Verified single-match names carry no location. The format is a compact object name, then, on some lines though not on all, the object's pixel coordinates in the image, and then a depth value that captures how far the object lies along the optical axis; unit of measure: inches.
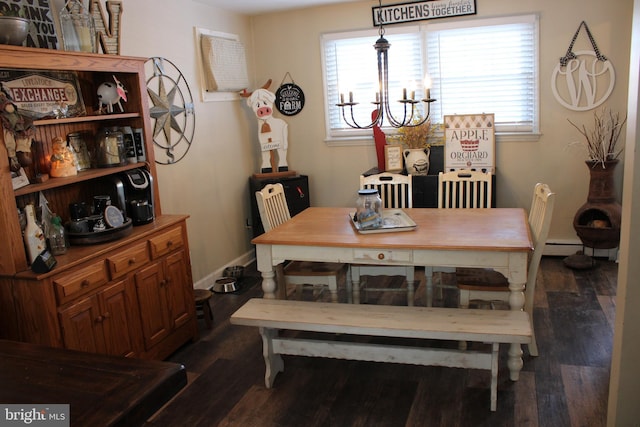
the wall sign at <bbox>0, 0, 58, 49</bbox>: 109.3
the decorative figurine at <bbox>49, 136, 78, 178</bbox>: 113.3
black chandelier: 124.4
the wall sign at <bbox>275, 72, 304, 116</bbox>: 211.8
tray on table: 122.8
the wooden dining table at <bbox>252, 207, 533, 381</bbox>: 109.0
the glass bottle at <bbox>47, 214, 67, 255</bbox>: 106.7
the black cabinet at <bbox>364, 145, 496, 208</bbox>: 185.0
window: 185.8
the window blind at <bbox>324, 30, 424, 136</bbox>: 197.3
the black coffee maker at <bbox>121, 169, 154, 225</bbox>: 128.6
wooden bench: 102.8
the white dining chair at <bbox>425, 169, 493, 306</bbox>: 152.5
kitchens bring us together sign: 186.2
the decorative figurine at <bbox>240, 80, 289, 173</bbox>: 199.3
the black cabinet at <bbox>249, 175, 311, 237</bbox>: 201.5
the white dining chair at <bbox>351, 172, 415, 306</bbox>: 142.4
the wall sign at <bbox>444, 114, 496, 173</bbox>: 188.9
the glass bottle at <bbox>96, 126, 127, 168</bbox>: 126.1
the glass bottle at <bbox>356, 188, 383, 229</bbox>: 124.0
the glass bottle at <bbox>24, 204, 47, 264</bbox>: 101.7
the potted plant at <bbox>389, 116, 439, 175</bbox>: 188.7
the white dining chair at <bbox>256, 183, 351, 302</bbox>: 136.5
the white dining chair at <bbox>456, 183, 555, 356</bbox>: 116.0
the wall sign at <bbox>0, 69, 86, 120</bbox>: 109.9
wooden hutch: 99.3
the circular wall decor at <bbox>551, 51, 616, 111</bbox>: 176.9
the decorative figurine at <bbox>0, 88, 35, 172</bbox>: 96.7
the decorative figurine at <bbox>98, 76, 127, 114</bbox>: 126.1
